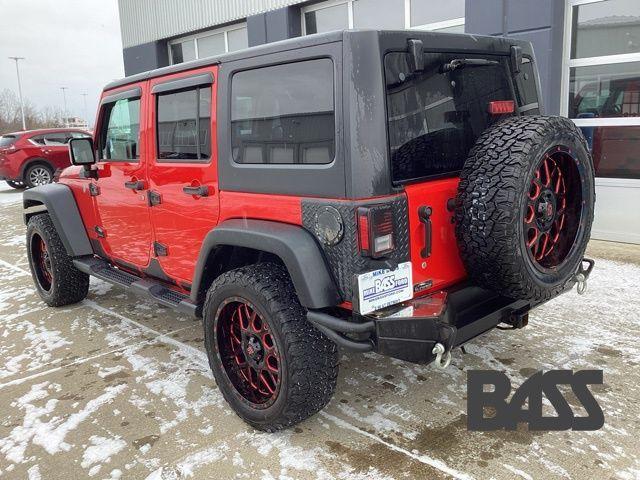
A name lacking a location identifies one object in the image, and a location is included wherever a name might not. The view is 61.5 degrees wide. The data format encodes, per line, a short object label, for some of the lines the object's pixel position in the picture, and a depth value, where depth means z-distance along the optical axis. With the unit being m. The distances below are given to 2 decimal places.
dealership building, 6.28
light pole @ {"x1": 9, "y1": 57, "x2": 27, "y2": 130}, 42.53
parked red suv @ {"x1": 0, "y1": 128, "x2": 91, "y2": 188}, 13.19
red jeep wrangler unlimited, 2.29
